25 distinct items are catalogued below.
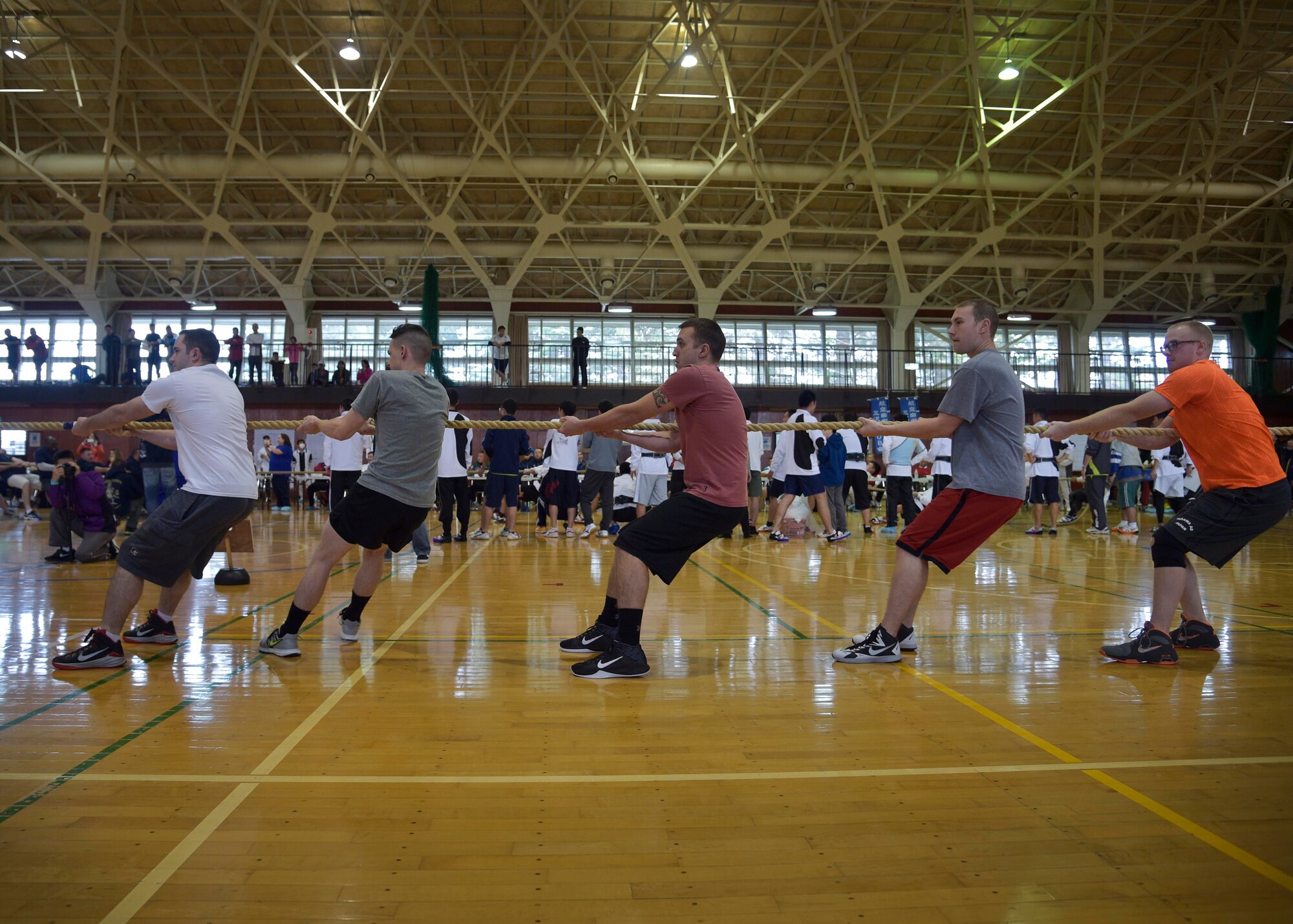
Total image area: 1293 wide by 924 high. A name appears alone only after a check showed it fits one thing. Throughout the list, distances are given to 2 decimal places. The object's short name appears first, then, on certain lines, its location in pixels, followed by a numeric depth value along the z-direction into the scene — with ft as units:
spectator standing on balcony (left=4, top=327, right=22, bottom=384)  86.69
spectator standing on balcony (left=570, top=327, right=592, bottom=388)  84.43
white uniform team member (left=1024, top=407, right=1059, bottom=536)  43.80
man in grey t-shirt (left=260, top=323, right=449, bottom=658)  14.57
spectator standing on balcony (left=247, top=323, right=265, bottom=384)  85.66
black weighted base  23.80
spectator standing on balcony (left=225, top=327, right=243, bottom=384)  84.53
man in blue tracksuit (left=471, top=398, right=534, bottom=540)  39.01
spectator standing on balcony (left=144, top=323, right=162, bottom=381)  83.41
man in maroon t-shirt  13.84
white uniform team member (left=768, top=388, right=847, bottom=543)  36.50
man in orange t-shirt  14.84
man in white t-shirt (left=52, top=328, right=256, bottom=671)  14.15
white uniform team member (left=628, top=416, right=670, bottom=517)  41.19
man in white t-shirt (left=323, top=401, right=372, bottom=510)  30.55
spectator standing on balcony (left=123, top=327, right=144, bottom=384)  84.17
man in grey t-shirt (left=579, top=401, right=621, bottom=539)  40.06
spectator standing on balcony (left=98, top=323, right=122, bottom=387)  86.53
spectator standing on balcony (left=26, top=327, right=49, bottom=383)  87.10
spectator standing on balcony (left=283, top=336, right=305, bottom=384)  88.43
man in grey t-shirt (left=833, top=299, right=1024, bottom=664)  14.05
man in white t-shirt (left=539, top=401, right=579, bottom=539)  40.24
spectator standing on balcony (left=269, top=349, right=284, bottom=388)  87.56
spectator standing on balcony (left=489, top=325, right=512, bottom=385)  87.25
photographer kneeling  28.30
